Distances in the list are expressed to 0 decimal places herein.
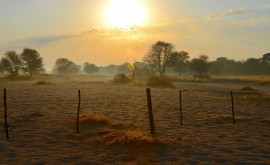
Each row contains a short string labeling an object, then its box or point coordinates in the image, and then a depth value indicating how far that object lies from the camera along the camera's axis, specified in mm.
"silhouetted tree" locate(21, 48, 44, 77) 80188
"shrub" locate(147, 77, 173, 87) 38062
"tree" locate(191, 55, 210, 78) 76000
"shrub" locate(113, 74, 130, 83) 49938
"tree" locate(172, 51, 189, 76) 96062
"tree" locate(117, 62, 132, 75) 182062
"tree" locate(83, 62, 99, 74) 187025
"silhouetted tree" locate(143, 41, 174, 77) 71812
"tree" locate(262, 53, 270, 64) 107812
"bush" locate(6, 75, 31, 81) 55350
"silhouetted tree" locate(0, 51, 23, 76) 73775
